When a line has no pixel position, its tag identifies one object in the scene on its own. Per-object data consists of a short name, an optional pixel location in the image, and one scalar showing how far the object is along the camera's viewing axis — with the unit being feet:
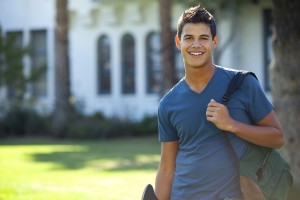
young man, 12.91
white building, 87.40
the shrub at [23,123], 81.71
